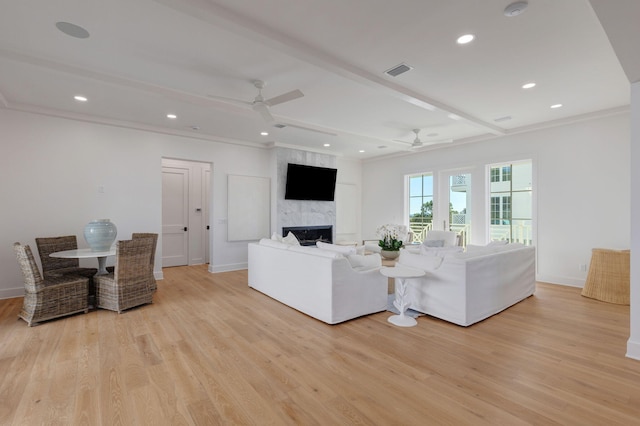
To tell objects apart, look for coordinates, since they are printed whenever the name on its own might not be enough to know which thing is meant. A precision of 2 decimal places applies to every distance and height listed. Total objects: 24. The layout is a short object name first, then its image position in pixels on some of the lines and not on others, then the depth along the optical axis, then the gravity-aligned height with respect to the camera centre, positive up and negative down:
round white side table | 3.46 -0.95
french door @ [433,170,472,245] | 6.68 +0.20
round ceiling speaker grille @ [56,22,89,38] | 2.58 +1.60
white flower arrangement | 5.10 -0.50
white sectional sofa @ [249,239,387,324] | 3.45 -0.87
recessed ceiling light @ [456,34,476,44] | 2.71 +1.58
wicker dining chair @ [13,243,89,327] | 3.44 -0.98
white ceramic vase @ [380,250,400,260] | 4.99 -0.70
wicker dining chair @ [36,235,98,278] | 4.30 -0.71
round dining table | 3.86 -0.55
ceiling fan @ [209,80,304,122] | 3.55 +1.34
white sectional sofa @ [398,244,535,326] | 3.44 -0.87
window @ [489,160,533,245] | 5.85 +0.19
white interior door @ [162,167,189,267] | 6.96 -0.09
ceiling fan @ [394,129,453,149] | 5.77 +1.39
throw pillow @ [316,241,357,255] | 3.84 -0.48
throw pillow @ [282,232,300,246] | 4.71 -0.45
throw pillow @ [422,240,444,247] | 5.56 -0.58
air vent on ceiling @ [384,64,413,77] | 3.29 +1.59
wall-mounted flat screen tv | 7.09 +0.72
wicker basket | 4.26 -0.95
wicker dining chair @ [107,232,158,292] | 4.47 -0.55
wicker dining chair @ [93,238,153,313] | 3.87 -0.90
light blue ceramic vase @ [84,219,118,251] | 4.10 -0.31
